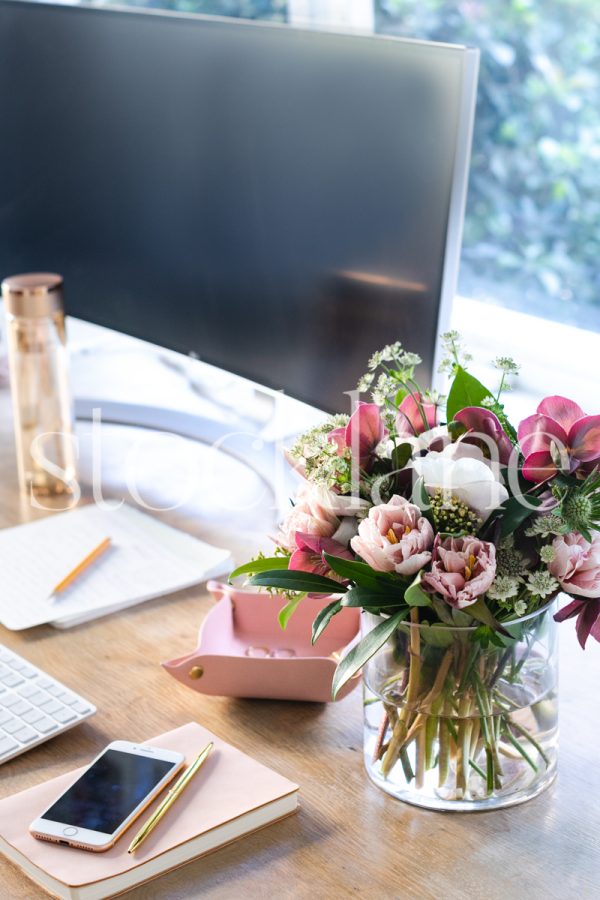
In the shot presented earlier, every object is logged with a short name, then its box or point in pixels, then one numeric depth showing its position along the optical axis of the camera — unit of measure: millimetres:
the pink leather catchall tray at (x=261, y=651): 897
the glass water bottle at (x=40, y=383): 1312
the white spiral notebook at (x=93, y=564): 1093
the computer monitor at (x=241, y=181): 1013
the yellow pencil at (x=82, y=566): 1125
